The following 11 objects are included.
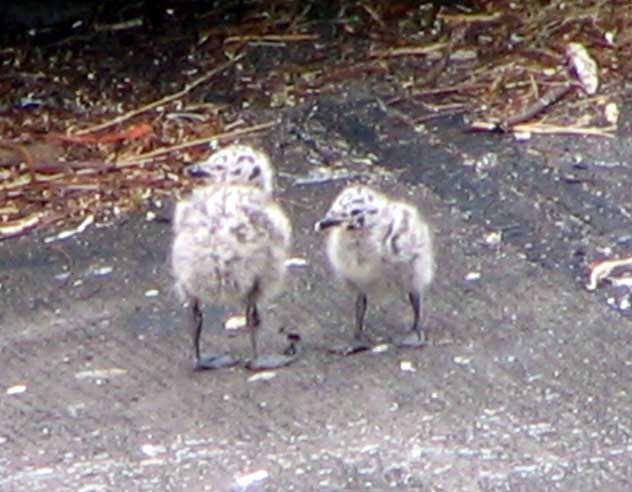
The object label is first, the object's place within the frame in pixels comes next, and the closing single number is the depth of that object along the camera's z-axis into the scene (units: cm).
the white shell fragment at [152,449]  1236
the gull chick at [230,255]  1317
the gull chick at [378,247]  1360
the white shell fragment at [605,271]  1436
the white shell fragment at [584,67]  1780
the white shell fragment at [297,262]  1505
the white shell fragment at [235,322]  1424
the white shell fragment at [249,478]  1188
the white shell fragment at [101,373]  1356
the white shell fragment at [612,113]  1731
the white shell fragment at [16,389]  1341
